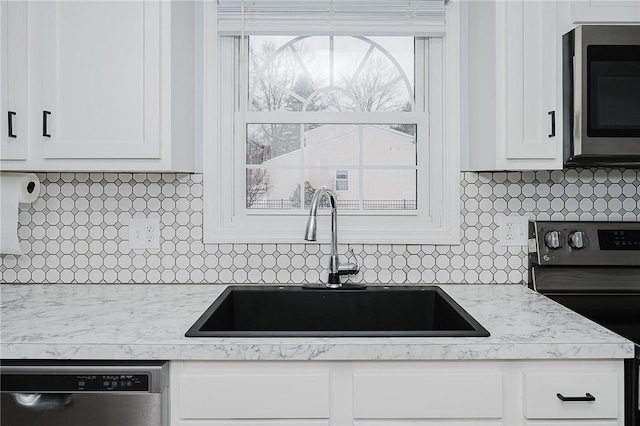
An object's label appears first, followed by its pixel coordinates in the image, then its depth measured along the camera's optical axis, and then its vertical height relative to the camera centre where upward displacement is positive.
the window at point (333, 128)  2.12 +0.34
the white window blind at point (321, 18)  2.02 +0.74
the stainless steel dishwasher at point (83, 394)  1.32 -0.46
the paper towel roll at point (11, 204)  1.88 +0.03
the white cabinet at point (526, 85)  1.73 +0.41
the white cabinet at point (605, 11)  1.73 +0.65
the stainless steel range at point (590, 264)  1.95 -0.19
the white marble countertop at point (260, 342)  1.33 -0.33
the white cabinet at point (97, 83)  1.73 +0.42
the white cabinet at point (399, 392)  1.36 -0.47
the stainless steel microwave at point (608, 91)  1.66 +0.38
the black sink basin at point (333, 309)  1.94 -0.36
